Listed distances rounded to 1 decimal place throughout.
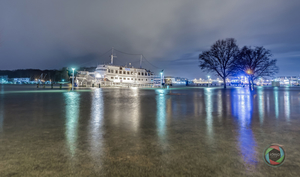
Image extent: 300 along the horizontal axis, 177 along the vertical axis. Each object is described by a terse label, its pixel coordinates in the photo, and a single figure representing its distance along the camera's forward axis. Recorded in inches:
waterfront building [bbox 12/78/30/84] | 6771.7
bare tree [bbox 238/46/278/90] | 1529.3
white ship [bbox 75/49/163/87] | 1883.1
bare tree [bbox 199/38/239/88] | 1521.2
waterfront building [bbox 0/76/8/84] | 6009.8
